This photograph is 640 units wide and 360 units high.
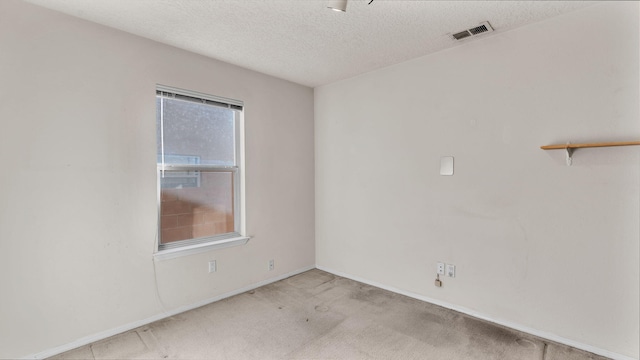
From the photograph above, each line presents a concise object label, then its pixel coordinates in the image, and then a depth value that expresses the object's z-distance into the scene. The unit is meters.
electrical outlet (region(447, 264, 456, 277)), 2.80
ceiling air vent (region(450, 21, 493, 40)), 2.35
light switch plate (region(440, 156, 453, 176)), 2.80
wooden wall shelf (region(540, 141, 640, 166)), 1.93
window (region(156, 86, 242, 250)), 2.73
